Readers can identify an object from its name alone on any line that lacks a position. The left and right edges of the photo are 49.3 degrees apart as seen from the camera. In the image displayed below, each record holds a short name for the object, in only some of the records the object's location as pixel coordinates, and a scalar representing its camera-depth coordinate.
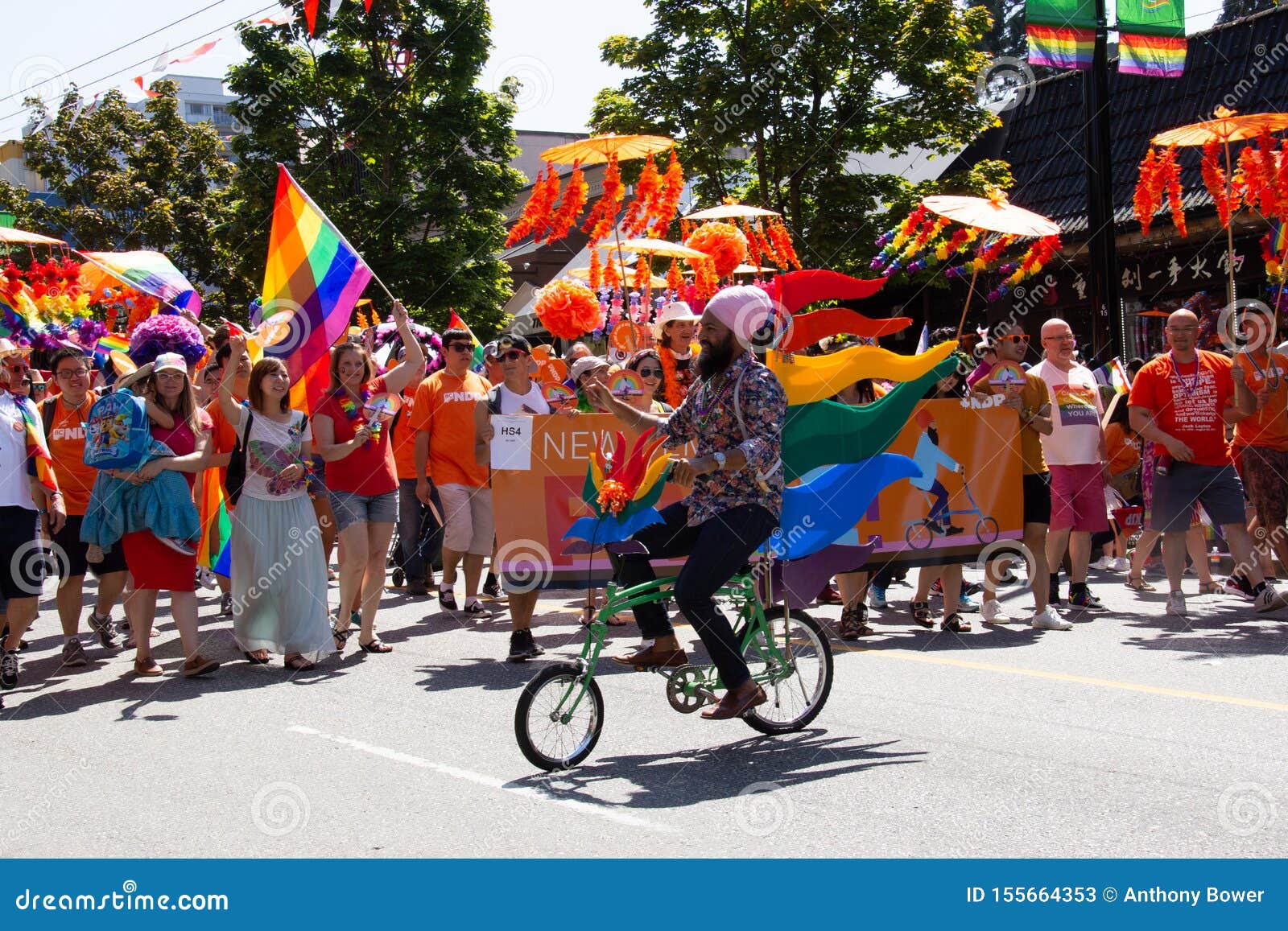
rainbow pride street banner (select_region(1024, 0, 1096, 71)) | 14.41
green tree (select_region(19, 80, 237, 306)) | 34.34
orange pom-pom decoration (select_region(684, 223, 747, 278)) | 10.44
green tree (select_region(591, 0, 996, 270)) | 22.83
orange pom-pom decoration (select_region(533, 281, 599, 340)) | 10.47
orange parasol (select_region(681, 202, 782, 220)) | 11.93
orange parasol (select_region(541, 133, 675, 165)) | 11.70
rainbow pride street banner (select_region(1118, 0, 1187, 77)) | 16.11
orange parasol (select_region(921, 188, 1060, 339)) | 10.09
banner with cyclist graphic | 9.19
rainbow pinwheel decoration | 6.64
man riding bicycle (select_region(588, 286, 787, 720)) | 5.83
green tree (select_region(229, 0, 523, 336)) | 30.28
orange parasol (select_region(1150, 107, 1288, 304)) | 10.37
